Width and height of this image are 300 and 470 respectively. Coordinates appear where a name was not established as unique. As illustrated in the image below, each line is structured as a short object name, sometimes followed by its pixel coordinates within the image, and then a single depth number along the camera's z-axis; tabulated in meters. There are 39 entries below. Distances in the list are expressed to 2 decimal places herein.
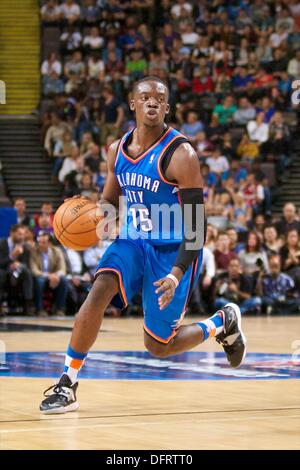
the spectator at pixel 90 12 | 19.44
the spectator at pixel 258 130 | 17.34
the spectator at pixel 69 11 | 19.36
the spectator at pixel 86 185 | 15.30
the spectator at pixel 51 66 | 18.47
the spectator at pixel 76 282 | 13.62
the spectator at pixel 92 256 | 13.92
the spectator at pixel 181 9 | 19.59
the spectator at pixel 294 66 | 18.36
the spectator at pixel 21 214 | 14.28
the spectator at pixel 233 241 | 14.23
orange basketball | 6.13
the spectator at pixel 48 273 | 13.43
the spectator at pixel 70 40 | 19.05
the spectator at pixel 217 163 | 16.50
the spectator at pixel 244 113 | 17.70
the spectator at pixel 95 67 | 18.38
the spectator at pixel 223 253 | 14.09
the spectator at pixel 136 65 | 18.34
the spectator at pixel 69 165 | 16.30
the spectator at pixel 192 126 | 17.20
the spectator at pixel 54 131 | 17.20
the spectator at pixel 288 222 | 14.82
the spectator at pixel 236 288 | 13.99
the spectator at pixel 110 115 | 17.14
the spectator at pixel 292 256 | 14.41
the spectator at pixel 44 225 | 13.91
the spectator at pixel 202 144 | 16.88
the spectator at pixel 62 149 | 16.75
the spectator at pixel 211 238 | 14.12
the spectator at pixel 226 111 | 17.73
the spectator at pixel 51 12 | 19.56
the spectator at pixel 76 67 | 18.34
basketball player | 5.70
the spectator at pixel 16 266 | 13.21
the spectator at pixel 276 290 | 14.27
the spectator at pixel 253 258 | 14.28
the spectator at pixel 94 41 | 18.98
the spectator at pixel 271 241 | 14.57
